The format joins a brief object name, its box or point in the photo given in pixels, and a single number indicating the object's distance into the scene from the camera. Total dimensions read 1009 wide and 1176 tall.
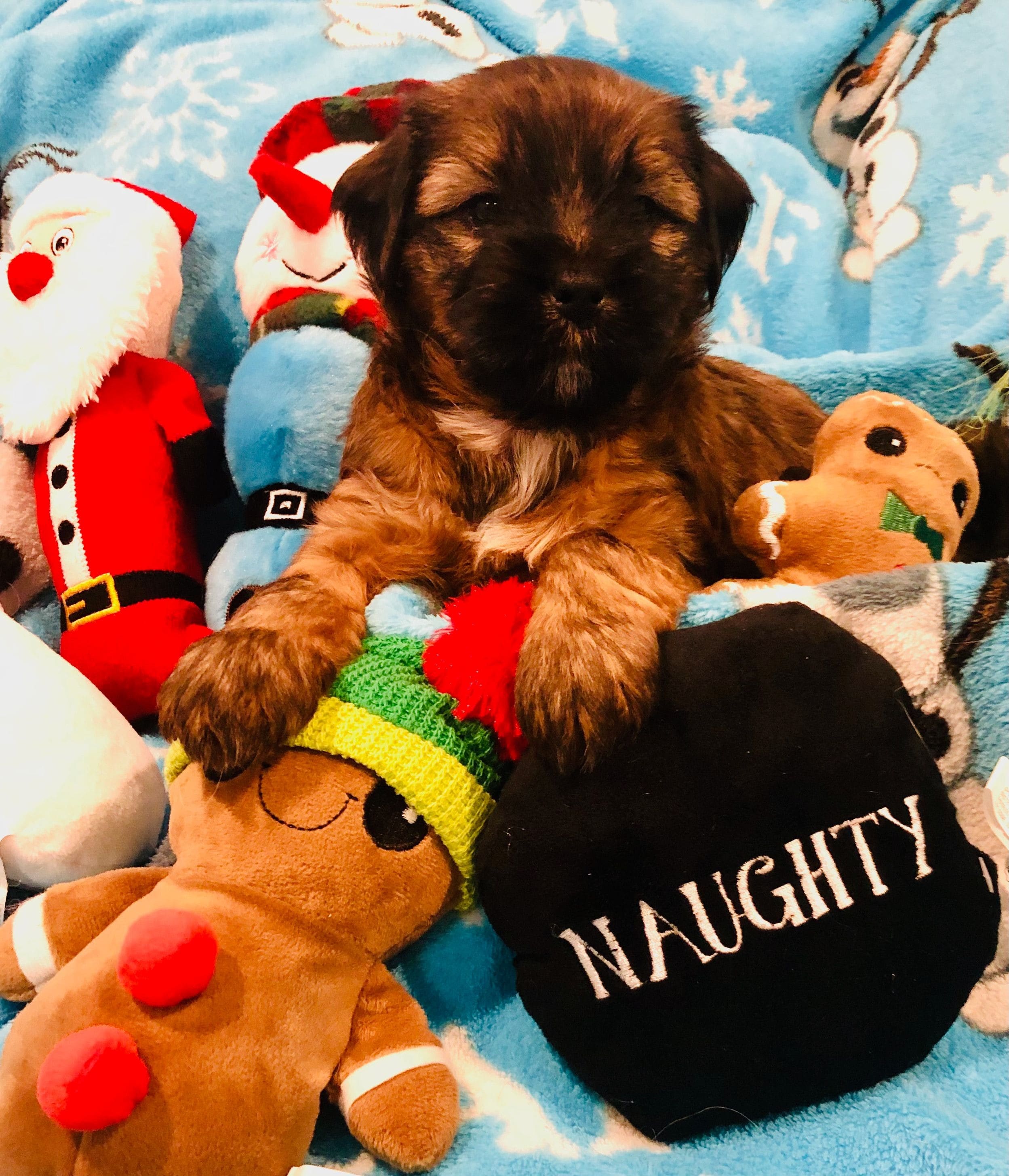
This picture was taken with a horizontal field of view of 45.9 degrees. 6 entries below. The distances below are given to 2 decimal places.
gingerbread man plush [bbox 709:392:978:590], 0.41
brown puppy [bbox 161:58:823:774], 0.36
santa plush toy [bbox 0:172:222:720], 0.51
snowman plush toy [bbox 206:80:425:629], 0.53
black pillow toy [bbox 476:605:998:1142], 0.33
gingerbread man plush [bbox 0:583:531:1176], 0.30
